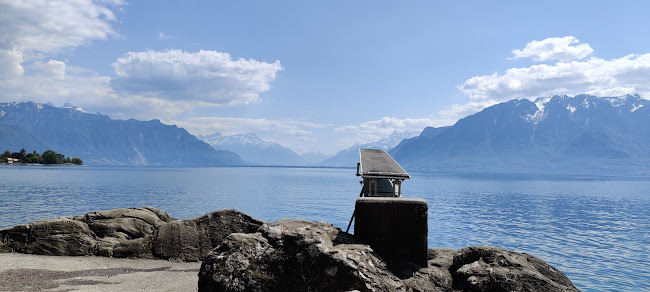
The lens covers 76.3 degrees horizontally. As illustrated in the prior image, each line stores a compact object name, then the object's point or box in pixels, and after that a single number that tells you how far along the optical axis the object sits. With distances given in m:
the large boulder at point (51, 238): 19.30
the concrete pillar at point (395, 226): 11.62
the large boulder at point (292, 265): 9.94
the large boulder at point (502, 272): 10.89
